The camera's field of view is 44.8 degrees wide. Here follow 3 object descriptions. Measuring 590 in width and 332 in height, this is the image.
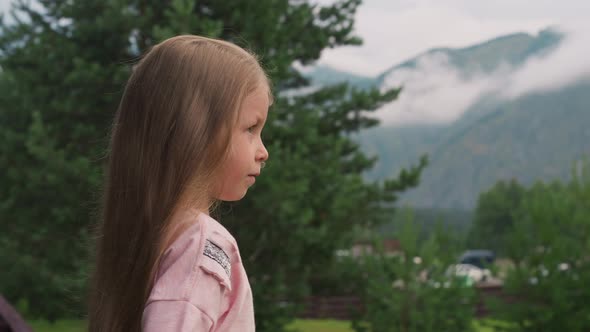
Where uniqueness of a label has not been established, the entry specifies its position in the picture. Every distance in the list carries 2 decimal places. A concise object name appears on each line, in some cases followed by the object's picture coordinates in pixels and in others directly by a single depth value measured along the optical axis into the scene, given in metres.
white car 12.91
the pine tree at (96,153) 10.85
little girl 1.38
